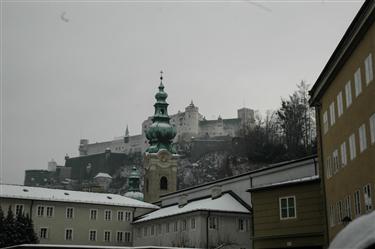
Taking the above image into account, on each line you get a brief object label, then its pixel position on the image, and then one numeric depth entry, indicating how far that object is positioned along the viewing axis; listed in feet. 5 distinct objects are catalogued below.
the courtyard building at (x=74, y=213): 216.54
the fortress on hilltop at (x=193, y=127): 616.39
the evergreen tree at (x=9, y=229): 189.98
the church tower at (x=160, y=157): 302.25
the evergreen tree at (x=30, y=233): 196.00
